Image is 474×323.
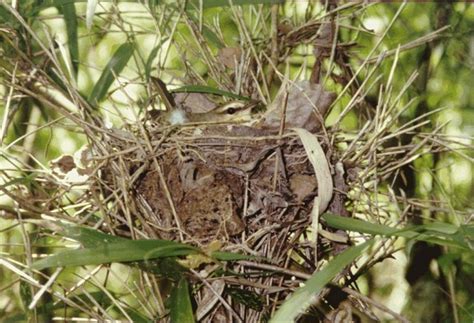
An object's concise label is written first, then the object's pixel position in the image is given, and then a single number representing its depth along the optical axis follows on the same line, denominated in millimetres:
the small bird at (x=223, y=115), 1040
